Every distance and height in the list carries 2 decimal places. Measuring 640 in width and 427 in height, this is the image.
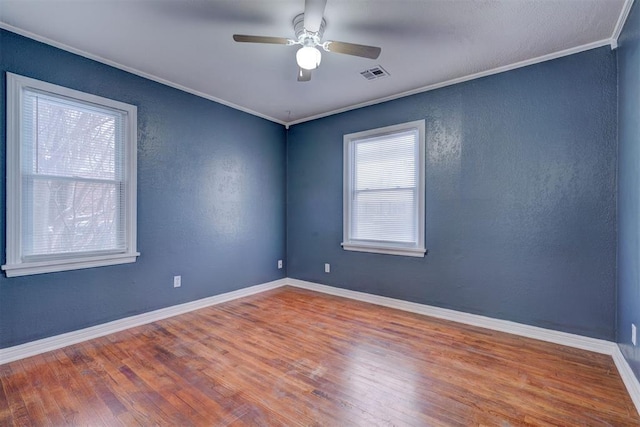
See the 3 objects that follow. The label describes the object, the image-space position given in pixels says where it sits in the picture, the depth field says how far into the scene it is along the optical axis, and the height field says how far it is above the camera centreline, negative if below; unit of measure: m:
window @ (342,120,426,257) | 3.58 +0.30
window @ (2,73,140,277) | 2.39 +0.29
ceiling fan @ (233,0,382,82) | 2.02 +1.21
